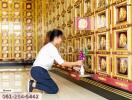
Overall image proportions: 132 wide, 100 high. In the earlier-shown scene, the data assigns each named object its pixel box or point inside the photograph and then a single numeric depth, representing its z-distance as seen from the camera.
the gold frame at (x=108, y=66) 2.81
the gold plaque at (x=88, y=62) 3.37
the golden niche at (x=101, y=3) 2.91
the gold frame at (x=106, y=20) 2.81
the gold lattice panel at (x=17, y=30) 6.99
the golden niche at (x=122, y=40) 2.50
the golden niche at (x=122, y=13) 2.50
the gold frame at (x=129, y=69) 2.40
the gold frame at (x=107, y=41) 2.80
